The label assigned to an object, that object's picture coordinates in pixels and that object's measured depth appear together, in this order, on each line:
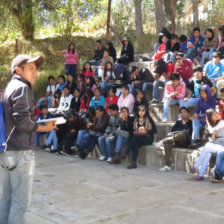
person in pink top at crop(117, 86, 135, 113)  10.75
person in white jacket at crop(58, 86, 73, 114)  12.44
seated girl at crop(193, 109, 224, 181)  7.50
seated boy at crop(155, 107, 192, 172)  8.51
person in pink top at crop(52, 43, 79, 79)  14.70
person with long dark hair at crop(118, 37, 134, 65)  13.94
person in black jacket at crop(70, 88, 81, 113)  12.39
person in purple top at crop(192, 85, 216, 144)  8.84
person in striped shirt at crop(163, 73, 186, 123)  10.14
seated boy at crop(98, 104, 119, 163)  9.64
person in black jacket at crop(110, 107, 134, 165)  9.34
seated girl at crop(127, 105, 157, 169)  9.04
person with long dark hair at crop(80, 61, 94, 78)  13.82
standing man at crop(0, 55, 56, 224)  3.83
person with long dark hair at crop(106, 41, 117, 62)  14.36
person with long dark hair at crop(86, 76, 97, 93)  12.73
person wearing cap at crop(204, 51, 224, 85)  10.62
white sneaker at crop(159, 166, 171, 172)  8.52
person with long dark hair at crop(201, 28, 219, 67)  12.41
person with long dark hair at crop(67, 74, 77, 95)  13.43
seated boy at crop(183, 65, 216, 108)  9.96
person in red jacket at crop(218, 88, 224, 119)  8.33
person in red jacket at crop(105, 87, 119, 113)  11.32
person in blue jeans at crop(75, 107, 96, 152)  10.41
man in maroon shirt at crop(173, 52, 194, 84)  11.30
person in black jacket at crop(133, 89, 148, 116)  10.43
